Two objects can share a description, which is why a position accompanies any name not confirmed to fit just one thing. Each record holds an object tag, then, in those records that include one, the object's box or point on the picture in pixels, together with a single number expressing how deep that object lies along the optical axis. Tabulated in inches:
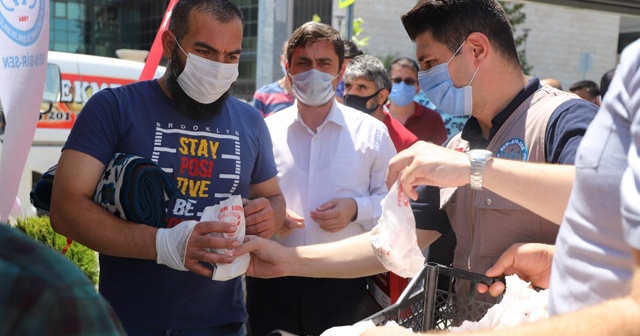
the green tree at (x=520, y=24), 930.7
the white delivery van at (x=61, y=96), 330.3
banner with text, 100.7
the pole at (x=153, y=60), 155.9
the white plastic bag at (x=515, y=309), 64.7
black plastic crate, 73.9
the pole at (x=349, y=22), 270.4
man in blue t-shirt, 93.2
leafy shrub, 162.1
